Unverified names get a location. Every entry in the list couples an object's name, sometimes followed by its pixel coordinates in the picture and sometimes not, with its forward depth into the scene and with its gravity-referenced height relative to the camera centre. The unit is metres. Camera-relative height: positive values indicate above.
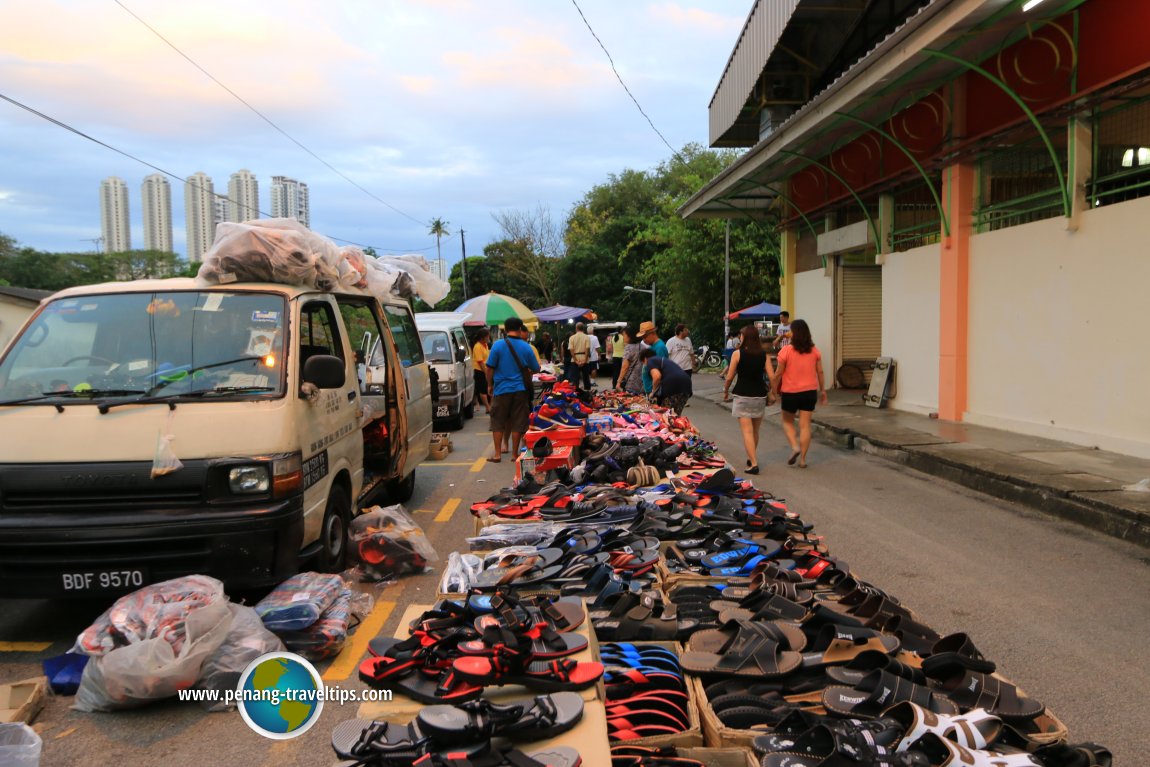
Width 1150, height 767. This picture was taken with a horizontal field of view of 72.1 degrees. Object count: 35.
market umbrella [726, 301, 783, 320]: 31.25 +1.67
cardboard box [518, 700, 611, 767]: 2.13 -1.07
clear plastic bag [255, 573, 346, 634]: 4.26 -1.36
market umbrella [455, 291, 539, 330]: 22.91 +1.40
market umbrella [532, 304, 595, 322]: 31.86 +1.70
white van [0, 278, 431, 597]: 4.30 -0.48
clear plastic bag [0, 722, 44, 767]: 2.92 -1.46
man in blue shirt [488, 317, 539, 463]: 10.26 -0.30
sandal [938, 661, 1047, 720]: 2.49 -1.12
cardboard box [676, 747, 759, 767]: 2.37 -1.21
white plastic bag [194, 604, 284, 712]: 3.82 -1.47
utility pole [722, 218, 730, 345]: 27.96 +2.45
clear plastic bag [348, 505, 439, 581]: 5.74 -1.42
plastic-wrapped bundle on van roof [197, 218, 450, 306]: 5.59 +0.73
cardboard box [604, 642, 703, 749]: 2.45 -1.20
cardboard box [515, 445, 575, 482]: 7.48 -1.02
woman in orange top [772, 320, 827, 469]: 9.84 -0.28
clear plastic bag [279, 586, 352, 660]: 4.26 -1.52
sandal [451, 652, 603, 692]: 2.43 -0.99
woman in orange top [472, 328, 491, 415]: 16.61 -0.12
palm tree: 100.25 +16.13
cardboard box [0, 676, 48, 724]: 3.54 -1.58
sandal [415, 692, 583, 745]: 2.13 -1.01
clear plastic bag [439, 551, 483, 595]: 3.78 -1.08
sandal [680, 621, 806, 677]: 2.79 -1.09
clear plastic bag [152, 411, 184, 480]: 4.36 -0.57
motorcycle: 35.11 -0.16
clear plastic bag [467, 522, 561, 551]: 4.51 -1.06
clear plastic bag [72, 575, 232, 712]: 3.67 -1.37
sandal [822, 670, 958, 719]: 2.47 -1.10
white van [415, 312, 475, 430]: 15.23 -0.20
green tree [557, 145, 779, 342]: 34.47 +5.18
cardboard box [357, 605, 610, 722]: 2.35 -1.05
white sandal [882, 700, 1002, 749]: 2.25 -1.09
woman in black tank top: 9.74 -0.41
